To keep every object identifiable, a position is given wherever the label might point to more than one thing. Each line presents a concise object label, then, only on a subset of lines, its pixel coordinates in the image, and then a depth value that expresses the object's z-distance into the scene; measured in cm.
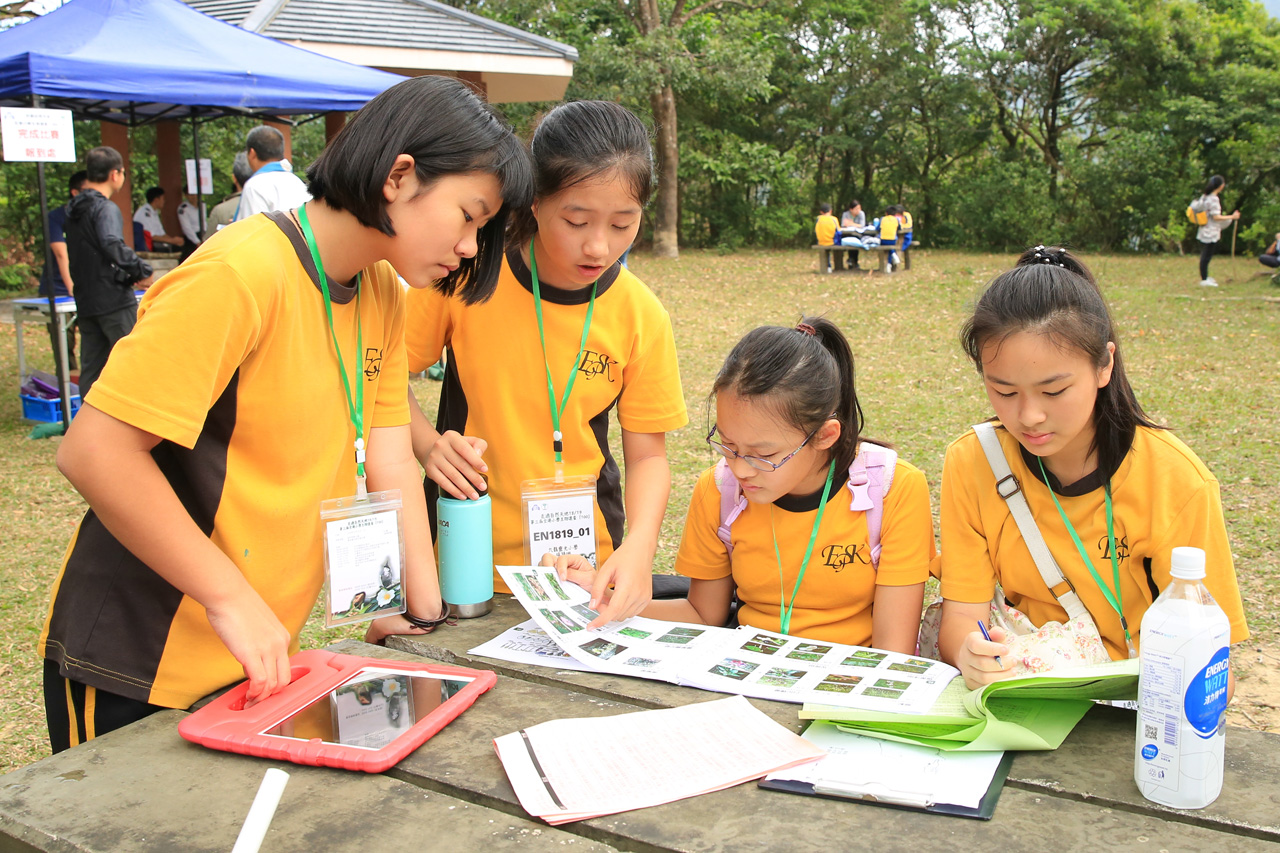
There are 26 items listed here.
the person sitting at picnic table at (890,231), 1645
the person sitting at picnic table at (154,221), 1180
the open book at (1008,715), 137
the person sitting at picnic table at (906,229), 1703
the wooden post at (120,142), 1280
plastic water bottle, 121
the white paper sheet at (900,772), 129
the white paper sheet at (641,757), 130
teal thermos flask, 194
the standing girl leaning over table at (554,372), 214
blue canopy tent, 587
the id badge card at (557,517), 205
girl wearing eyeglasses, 205
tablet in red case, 141
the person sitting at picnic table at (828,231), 1673
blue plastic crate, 692
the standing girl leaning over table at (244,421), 138
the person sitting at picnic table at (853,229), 1633
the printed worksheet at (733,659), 162
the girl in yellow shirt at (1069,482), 175
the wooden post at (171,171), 1363
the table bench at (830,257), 1656
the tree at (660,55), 1805
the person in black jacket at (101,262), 645
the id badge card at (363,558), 164
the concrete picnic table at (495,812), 121
